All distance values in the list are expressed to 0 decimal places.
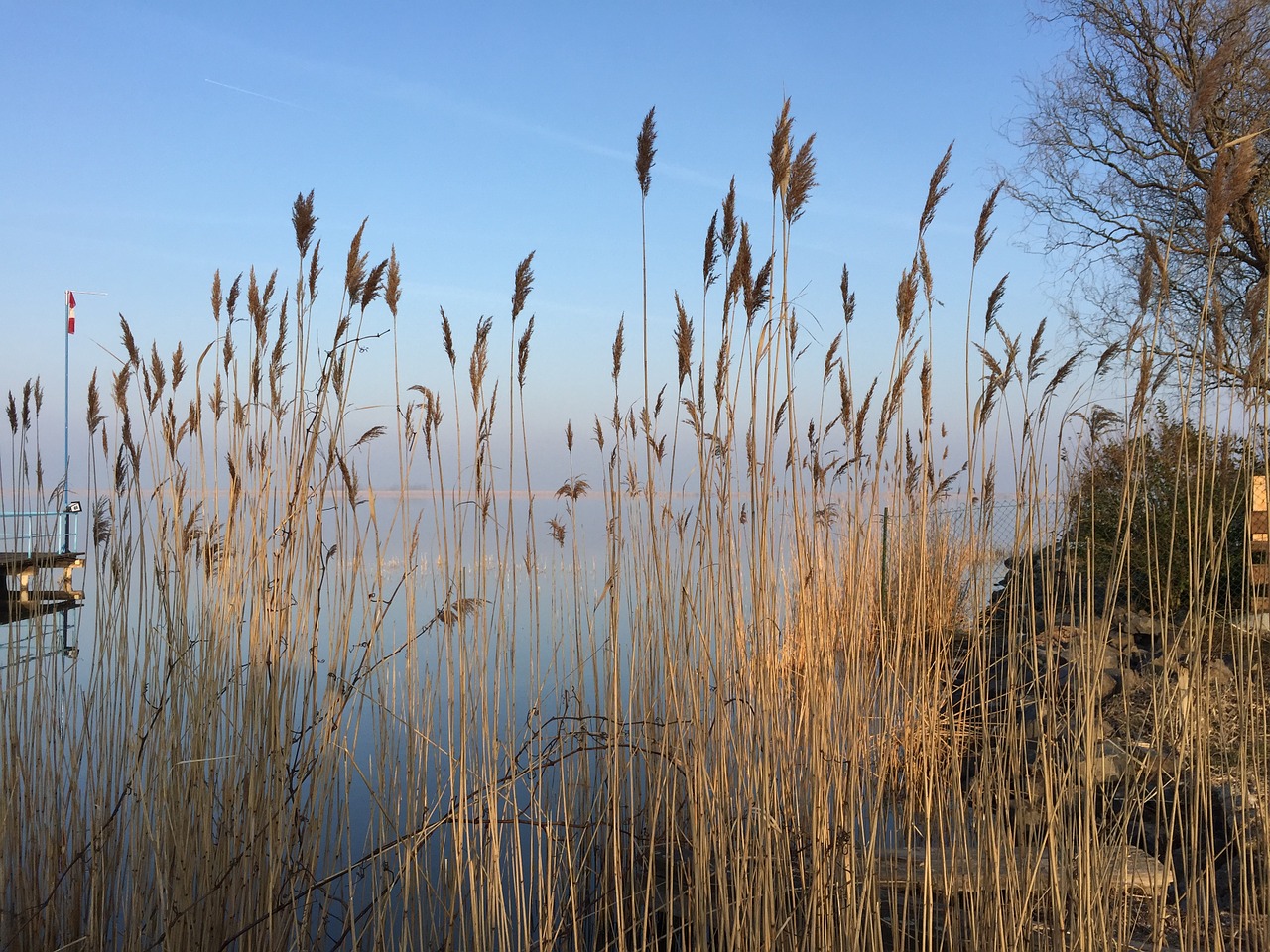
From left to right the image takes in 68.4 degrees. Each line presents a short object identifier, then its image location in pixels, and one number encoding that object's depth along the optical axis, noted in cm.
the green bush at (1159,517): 171
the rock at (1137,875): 171
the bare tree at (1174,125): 846
